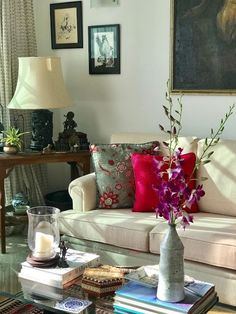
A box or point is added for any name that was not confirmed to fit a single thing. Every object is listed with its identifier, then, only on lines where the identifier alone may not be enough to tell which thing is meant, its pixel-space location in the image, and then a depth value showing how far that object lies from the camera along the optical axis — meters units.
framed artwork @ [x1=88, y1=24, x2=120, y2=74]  3.81
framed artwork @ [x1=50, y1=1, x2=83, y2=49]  3.98
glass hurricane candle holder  2.07
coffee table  1.87
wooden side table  3.36
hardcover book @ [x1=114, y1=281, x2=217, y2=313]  1.71
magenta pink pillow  3.02
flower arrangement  1.63
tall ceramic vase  1.71
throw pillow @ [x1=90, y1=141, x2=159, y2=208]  3.13
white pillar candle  2.07
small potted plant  3.47
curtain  3.80
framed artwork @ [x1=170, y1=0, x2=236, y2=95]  3.32
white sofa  2.44
